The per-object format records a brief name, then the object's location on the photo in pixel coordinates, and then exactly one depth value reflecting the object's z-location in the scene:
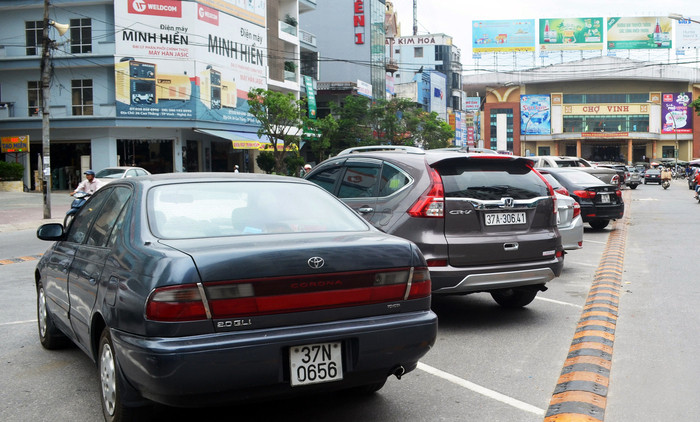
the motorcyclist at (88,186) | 16.93
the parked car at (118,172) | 26.86
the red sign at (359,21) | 72.69
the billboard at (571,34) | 95.00
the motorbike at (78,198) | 16.12
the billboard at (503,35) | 97.25
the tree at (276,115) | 40.66
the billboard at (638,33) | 93.19
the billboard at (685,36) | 95.00
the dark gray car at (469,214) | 6.22
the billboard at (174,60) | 38.66
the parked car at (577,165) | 21.23
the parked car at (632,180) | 44.72
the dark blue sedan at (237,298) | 3.38
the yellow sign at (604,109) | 107.94
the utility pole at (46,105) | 22.19
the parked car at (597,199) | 15.59
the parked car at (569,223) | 10.17
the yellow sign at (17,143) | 37.84
